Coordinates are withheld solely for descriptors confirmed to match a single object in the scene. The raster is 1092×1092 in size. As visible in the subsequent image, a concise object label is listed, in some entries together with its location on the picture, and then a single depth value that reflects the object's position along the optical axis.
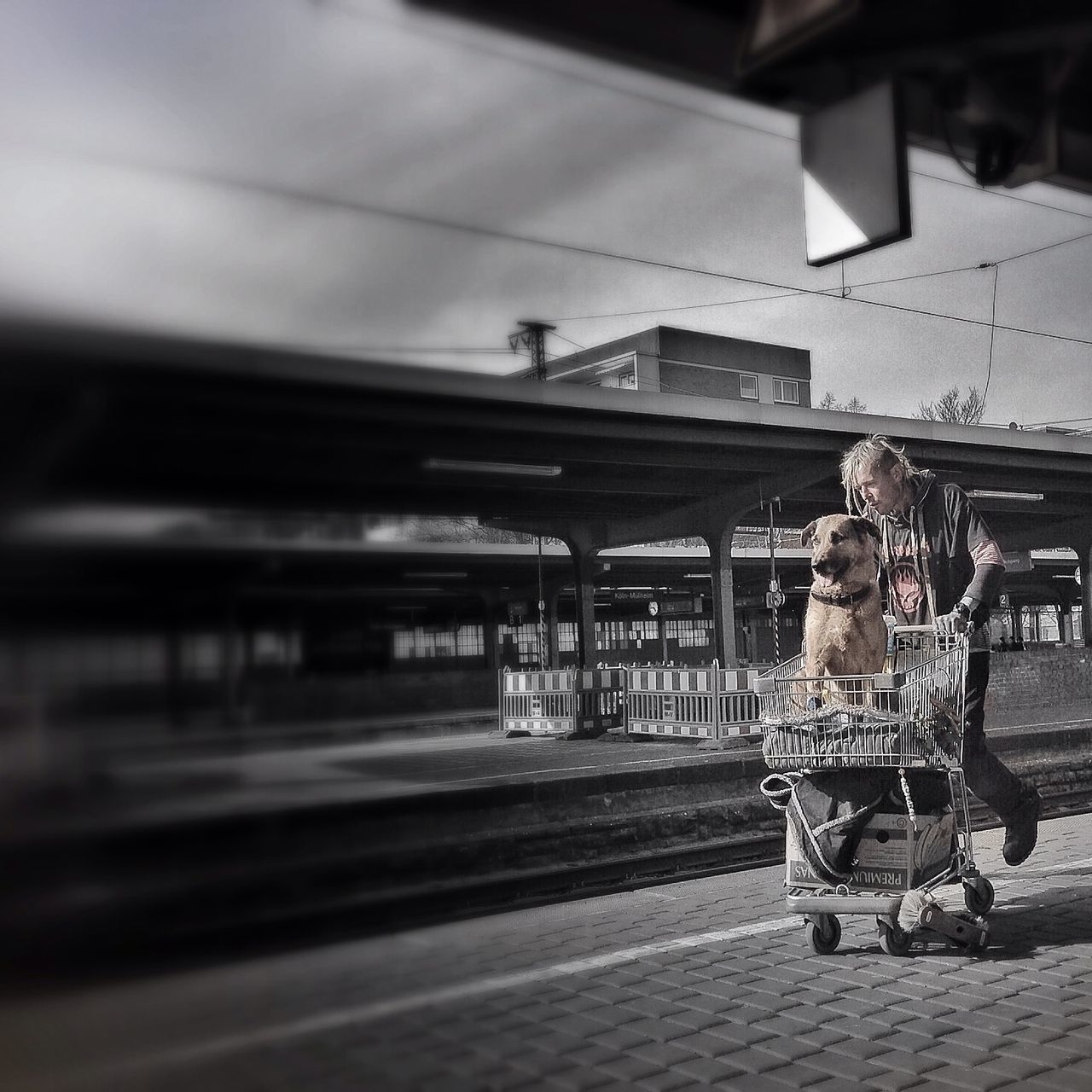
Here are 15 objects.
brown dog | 5.07
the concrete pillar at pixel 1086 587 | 28.27
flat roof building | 35.97
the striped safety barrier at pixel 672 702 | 16.95
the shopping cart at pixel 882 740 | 4.71
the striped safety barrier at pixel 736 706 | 16.62
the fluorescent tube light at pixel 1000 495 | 21.95
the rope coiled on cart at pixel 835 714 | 4.73
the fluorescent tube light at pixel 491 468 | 16.58
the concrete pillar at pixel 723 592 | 23.28
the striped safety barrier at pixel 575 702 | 20.27
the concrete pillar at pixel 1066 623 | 49.31
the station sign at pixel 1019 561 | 13.82
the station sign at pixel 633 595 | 36.78
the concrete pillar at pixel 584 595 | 25.05
